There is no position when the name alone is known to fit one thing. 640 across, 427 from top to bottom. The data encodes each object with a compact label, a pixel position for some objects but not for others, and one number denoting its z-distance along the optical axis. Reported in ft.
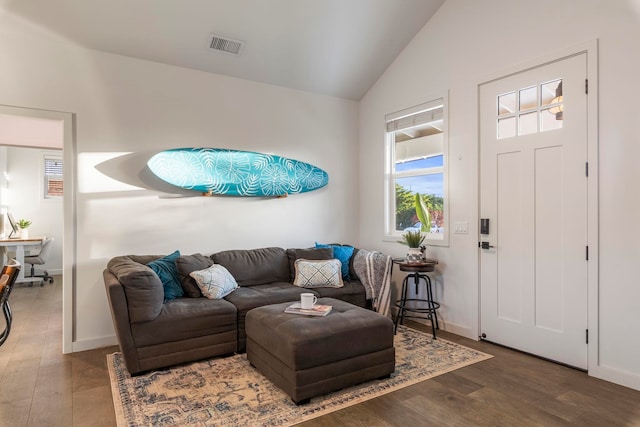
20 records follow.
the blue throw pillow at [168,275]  10.66
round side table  12.30
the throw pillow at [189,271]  11.03
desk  20.62
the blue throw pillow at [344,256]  14.10
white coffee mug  9.09
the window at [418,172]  13.39
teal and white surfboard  12.32
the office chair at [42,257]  21.57
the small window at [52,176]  25.38
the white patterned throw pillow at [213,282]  10.93
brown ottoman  7.72
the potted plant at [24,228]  22.41
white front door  9.62
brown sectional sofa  9.14
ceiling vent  12.09
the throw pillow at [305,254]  13.78
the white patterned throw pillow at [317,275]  12.89
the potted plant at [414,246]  12.66
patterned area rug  7.28
